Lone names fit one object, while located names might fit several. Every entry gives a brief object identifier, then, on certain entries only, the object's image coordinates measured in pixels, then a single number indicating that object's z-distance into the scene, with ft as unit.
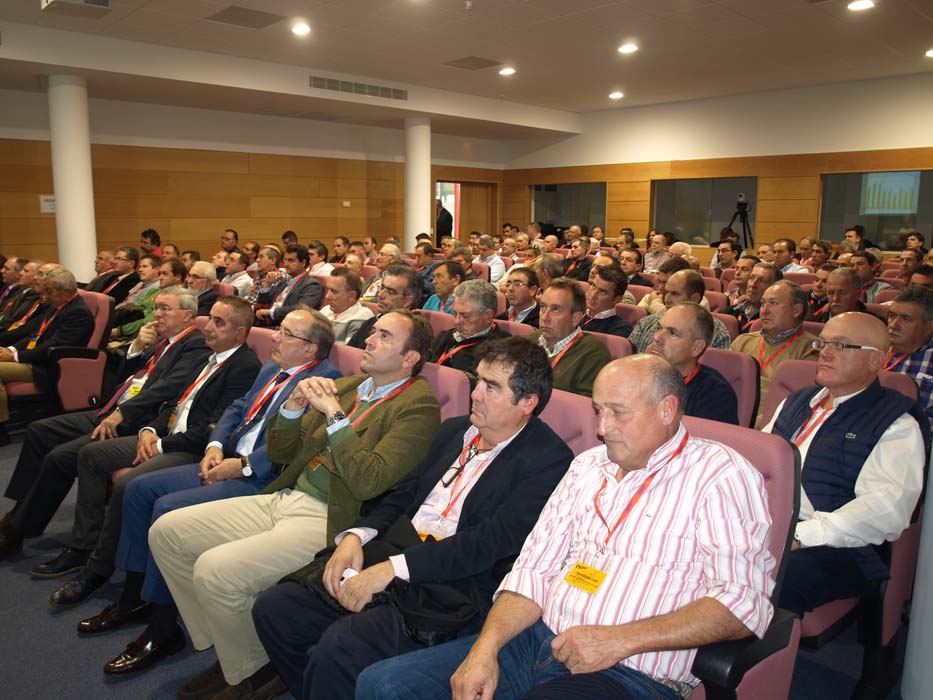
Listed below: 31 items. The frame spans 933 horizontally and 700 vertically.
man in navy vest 6.38
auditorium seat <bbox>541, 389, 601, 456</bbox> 6.92
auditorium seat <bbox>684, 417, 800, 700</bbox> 4.59
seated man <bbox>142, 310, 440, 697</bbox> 6.92
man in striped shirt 4.88
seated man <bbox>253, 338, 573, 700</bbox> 5.82
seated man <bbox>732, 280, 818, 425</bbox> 11.60
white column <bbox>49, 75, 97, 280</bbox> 27.20
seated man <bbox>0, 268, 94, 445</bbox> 15.26
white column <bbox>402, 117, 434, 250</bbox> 38.63
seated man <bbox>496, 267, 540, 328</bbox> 14.43
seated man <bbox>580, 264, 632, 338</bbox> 13.73
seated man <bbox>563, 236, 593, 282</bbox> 25.34
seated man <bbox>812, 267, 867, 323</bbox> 14.88
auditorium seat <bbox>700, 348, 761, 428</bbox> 10.02
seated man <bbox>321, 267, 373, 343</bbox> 14.65
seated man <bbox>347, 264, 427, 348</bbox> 14.42
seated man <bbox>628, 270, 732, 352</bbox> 12.90
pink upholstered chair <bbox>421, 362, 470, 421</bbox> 8.32
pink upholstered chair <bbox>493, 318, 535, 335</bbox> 12.87
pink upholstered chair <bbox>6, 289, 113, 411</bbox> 15.34
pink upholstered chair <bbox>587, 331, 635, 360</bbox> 11.03
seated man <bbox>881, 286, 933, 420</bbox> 10.98
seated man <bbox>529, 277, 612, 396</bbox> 10.29
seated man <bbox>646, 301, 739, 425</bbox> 8.84
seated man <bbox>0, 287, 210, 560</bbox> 10.18
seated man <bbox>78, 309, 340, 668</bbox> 8.38
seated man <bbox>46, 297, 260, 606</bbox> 8.98
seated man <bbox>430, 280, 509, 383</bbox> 11.96
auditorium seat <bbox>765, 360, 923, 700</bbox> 6.45
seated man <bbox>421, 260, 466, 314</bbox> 17.98
